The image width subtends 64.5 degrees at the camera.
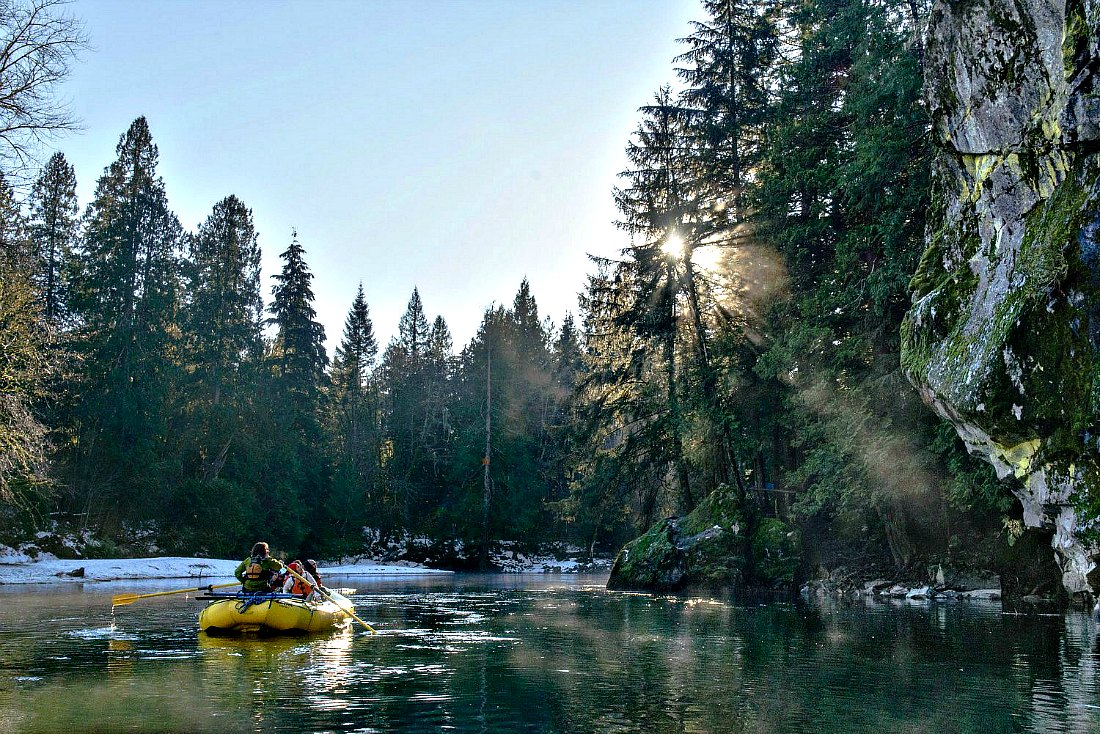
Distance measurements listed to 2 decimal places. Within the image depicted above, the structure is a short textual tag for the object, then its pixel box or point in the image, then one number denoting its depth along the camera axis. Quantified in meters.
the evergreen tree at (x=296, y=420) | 52.72
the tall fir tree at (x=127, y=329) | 42.81
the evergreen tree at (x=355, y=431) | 59.88
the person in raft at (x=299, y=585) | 17.48
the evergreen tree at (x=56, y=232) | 46.56
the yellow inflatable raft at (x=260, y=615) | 15.60
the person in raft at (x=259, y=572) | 16.67
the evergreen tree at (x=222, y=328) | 50.53
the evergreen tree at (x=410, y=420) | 64.62
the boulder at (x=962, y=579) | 25.45
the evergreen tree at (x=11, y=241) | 21.11
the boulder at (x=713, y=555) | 31.14
